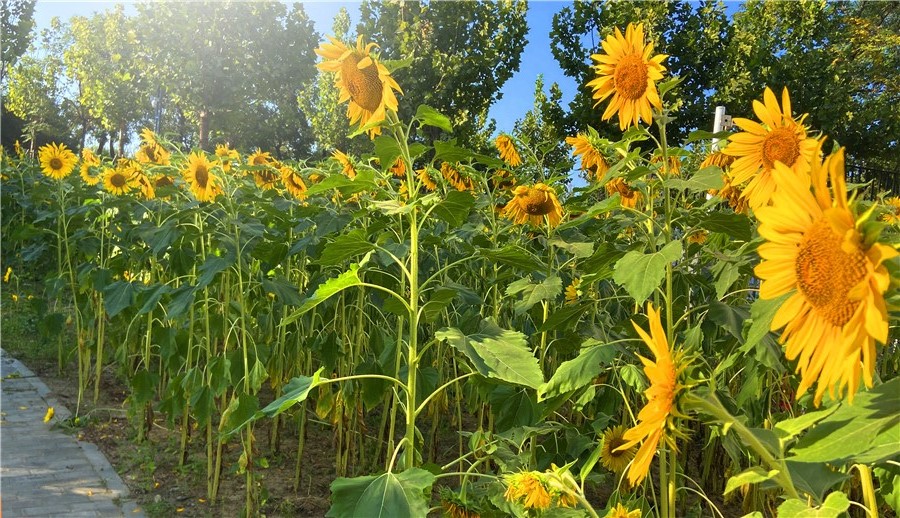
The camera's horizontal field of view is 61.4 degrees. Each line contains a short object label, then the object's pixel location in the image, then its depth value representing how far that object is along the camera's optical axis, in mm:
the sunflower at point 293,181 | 3592
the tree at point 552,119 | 16047
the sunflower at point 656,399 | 908
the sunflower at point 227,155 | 4020
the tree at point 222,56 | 23922
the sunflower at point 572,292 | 2968
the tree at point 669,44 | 15055
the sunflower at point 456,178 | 3553
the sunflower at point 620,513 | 1533
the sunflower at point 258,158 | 4441
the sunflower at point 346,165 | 3561
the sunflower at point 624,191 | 2686
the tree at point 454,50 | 15211
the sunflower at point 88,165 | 5465
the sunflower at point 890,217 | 2356
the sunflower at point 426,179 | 3409
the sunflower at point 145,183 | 4012
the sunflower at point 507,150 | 3732
